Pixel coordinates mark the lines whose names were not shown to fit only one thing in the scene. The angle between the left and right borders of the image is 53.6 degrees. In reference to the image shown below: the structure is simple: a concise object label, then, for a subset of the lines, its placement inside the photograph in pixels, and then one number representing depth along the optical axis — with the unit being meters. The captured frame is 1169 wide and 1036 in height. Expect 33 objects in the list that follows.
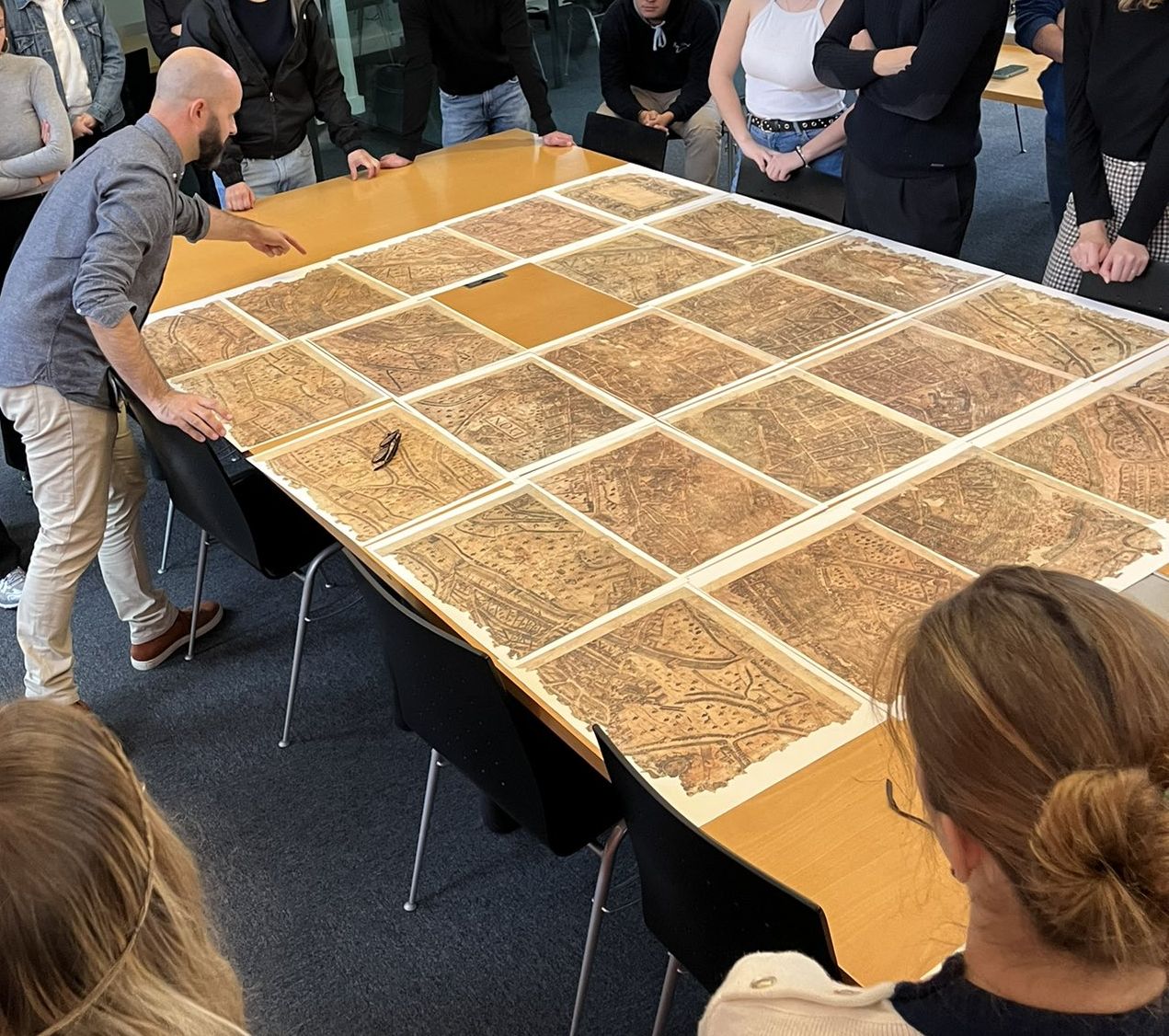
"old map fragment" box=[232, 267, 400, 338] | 2.77
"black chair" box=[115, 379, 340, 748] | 2.39
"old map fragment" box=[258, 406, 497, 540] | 2.03
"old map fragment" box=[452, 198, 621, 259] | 3.11
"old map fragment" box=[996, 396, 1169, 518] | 1.92
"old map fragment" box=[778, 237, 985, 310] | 2.67
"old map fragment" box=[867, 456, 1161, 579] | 1.77
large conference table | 1.25
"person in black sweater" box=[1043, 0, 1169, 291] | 2.55
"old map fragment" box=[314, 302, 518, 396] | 2.49
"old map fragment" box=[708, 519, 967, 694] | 1.65
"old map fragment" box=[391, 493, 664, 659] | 1.75
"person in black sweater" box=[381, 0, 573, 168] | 3.97
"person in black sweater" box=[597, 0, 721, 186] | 4.34
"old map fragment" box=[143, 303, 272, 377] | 2.59
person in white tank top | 3.65
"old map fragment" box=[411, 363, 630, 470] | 2.19
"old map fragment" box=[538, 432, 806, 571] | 1.90
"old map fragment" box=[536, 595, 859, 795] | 1.50
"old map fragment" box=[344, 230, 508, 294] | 2.95
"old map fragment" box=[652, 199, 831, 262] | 2.99
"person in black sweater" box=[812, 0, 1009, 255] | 2.81
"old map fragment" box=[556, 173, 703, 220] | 3.30
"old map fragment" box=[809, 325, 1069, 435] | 2.20
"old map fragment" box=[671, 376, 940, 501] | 2.04
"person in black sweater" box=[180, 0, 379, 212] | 3.61
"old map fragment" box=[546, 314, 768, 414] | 2.35
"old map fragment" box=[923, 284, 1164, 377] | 2.35
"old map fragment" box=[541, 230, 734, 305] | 2.81
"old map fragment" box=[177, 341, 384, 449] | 2.33
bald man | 2.28
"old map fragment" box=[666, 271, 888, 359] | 2.51
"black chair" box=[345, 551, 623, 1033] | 1.66
